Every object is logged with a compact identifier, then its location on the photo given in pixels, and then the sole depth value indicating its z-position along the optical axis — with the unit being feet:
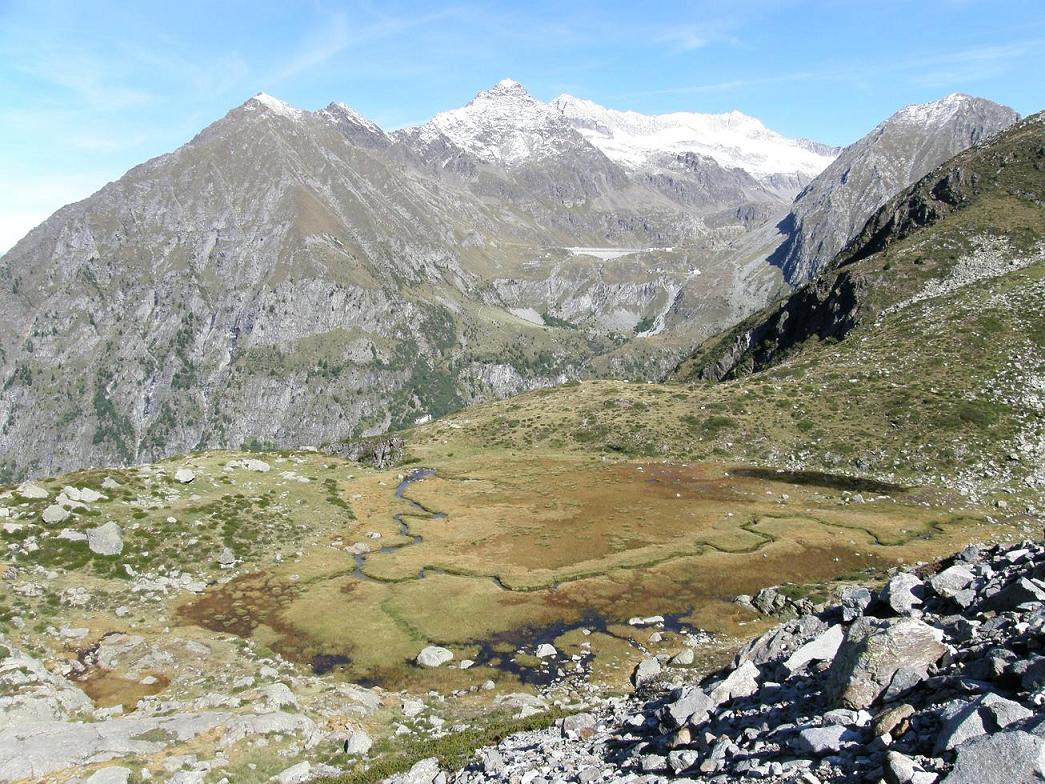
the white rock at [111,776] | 80.74
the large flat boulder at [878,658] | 61.52
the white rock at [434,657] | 134.00
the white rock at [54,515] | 178.29
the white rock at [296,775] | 85.97
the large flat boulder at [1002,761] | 39.50
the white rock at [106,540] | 172.24
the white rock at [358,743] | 92.99
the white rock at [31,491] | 188.58
